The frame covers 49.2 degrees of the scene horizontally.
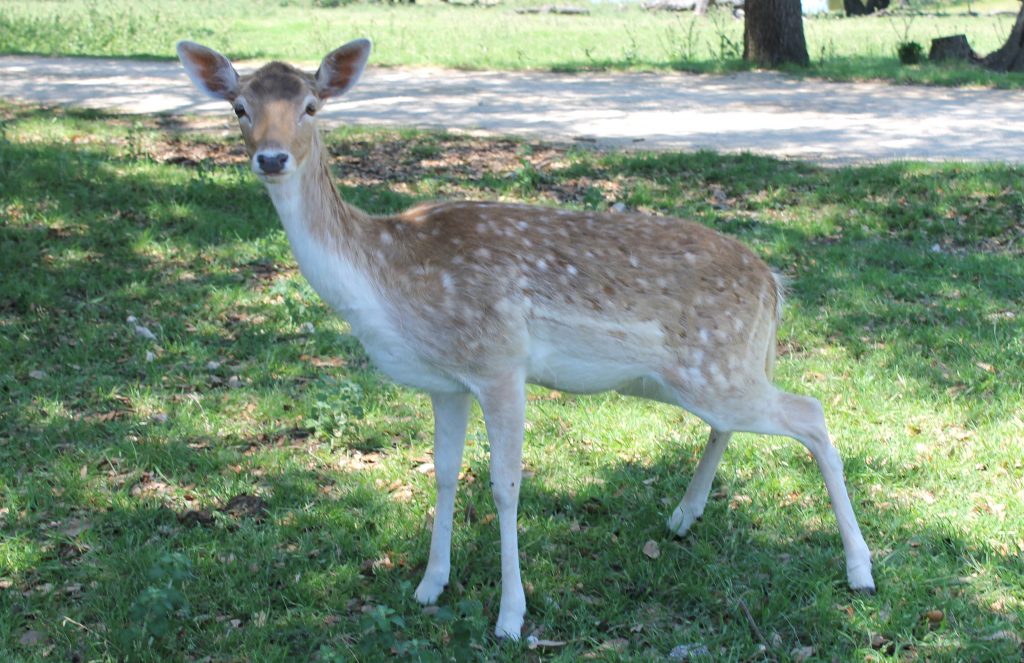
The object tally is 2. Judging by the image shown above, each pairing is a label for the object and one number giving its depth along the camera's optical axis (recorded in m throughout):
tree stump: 17.97
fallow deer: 4.39
